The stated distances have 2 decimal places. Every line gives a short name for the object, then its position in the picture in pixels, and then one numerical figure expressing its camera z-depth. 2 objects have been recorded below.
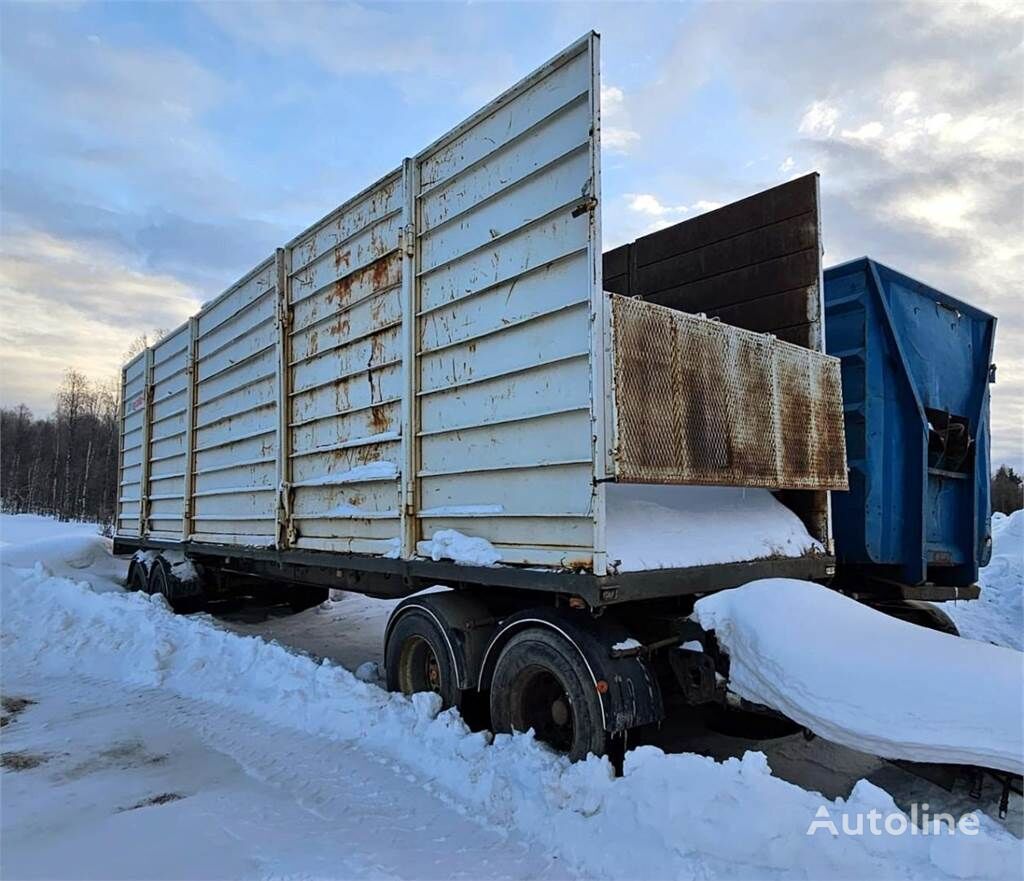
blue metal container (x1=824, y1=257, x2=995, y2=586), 5.12
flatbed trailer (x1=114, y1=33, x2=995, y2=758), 3.57
